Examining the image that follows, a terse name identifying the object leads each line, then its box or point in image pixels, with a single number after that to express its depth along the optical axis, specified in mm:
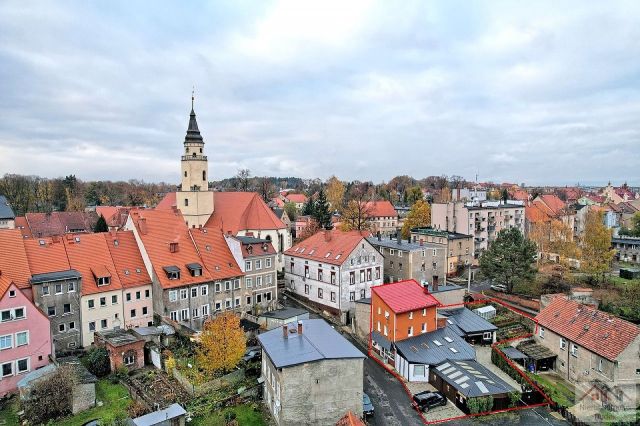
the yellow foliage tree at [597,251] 55400
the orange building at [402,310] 37219
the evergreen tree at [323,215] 80875
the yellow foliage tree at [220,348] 31312
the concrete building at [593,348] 31453
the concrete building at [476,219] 73938
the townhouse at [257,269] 46562
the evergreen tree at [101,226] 68250
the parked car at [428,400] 29953
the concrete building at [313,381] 26312
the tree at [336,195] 124688
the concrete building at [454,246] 67250
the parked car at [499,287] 56931
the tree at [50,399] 27922
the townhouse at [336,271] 47906
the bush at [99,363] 32844
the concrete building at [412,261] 54922
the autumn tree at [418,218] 82875
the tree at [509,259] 53250
